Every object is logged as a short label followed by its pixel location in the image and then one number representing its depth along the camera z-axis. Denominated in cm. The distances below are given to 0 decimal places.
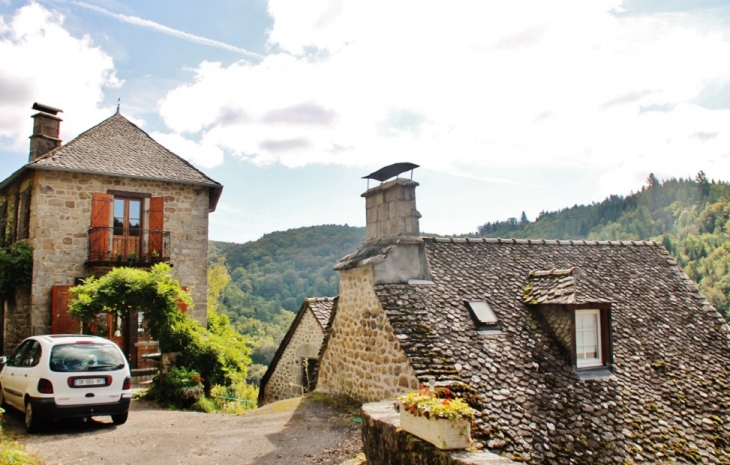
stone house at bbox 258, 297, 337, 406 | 1557
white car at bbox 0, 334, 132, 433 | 796
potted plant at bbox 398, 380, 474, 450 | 457
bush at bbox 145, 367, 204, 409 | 1184
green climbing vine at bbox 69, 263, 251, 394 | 1262
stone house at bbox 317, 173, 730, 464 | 816
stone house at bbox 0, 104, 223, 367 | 1504
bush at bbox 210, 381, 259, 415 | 1288
